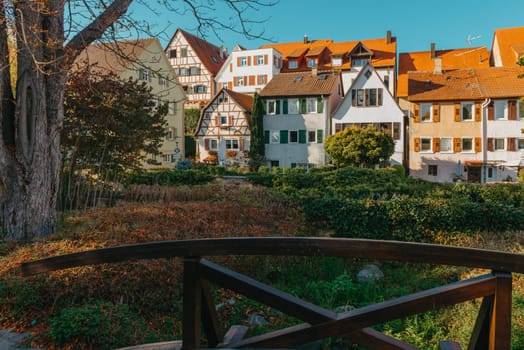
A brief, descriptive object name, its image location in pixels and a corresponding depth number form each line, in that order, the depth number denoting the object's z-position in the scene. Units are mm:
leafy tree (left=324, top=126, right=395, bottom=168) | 28125
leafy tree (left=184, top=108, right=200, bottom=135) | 47562
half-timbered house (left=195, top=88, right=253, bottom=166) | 37219
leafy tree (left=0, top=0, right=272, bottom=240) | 6637
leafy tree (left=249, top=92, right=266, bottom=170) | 35188
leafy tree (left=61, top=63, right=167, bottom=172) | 10805
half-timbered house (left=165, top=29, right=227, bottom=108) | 48625
